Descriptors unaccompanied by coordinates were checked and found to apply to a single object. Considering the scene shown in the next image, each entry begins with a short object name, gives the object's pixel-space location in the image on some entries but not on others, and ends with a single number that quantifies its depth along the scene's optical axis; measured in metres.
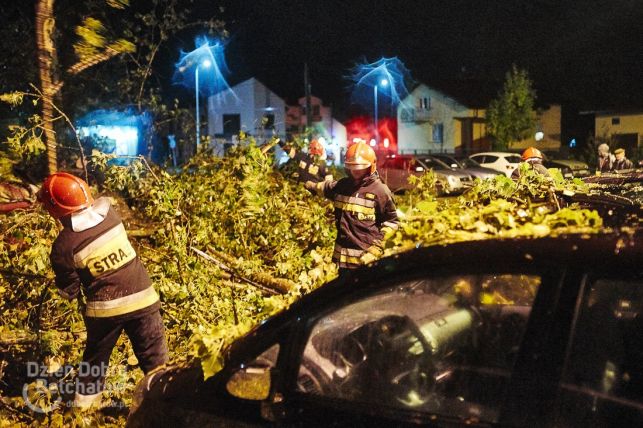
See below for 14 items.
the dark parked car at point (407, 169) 17.90
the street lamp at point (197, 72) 11.28
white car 22.42
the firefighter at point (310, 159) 7.53
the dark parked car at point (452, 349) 1.84
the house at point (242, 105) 45.97
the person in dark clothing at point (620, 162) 11.82
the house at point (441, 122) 44.06
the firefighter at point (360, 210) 5.25
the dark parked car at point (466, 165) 19.15
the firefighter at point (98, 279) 3.88
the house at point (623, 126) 34.53
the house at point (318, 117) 47.59
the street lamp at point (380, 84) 38.86
